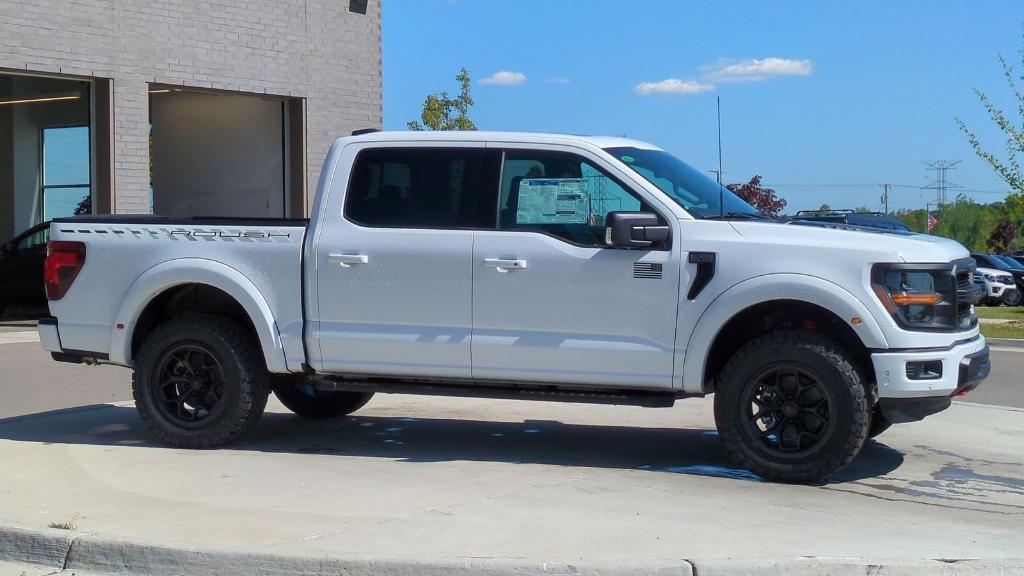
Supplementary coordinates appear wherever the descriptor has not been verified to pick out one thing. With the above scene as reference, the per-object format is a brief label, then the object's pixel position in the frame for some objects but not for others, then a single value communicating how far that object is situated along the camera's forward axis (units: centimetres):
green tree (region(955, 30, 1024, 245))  2320
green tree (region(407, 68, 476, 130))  3962
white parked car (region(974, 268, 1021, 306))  3262
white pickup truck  697
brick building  1916
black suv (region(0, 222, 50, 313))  2084
